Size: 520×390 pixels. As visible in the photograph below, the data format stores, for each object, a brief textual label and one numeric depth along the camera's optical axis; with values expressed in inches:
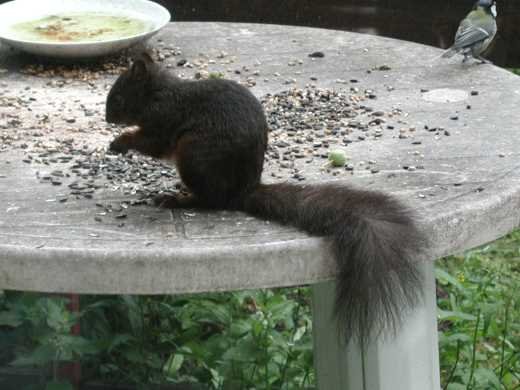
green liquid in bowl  271.0
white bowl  261.0
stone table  161.0
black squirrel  156.9
